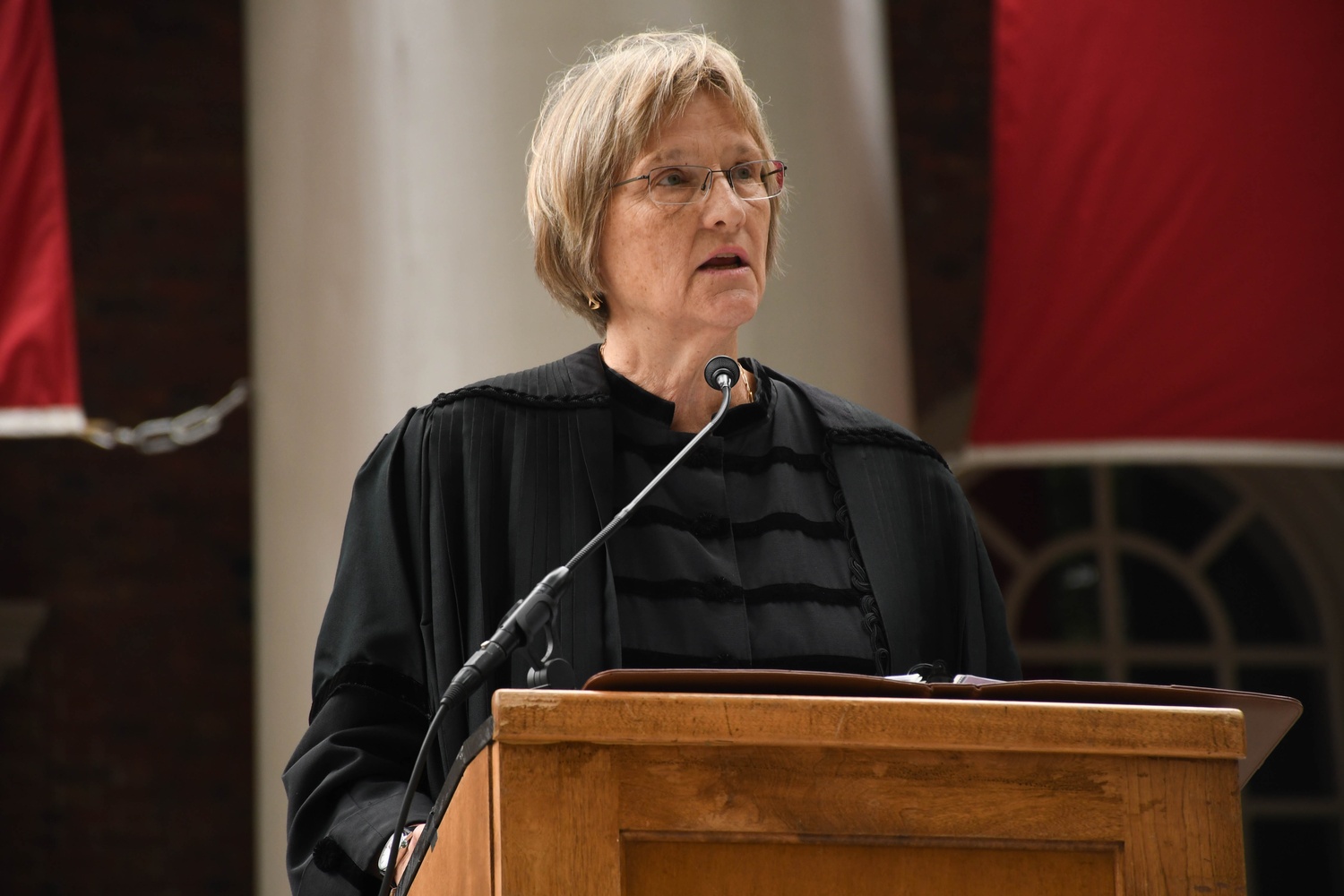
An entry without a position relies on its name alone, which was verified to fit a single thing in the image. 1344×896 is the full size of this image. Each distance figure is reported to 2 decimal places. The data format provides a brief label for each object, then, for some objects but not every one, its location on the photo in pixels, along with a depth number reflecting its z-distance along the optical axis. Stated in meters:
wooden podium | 4.16
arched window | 10.63
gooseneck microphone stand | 4.29
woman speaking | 4.58
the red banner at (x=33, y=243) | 6.20
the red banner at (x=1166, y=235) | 6.64
